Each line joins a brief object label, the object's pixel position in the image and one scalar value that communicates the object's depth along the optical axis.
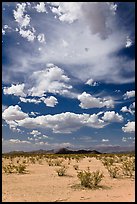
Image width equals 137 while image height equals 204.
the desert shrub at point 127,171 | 8.89
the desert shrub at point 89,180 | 6.53
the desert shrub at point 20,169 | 9.49
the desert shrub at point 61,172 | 8.90
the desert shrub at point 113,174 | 8.39
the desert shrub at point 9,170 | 9.46
